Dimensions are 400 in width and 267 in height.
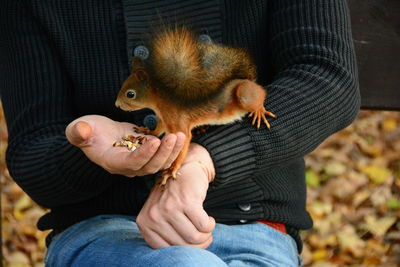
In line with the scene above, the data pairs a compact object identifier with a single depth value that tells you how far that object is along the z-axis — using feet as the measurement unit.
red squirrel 8.09
